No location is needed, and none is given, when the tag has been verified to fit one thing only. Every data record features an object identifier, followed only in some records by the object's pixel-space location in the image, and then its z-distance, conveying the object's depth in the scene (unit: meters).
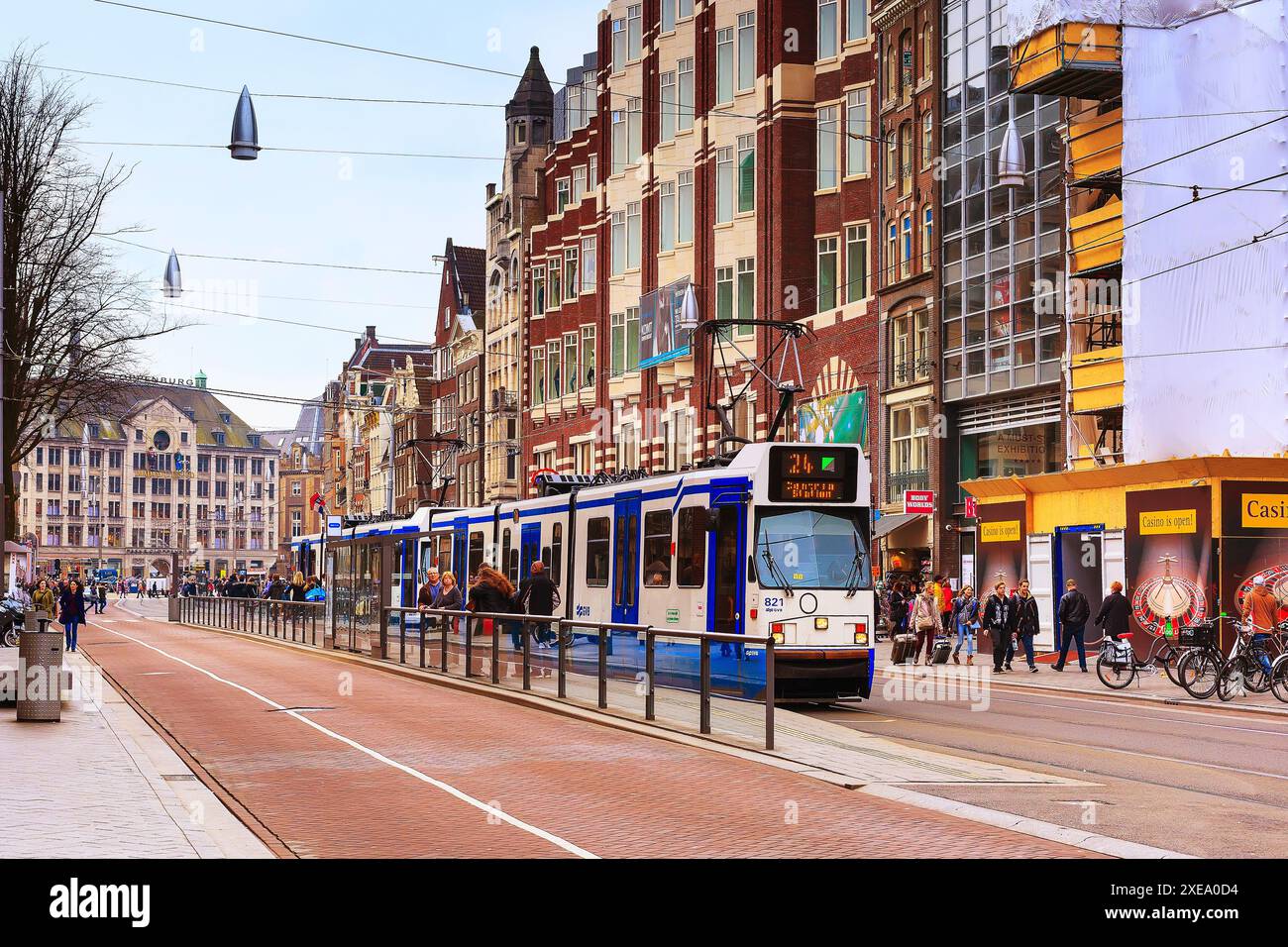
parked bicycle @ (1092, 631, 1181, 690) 28.27
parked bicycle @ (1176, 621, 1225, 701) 25.77
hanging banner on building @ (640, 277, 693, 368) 59.16
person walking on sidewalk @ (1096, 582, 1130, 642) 31.48
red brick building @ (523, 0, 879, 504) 52.31
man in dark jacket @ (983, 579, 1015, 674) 33.19
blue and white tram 20.66
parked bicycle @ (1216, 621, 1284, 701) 25.31
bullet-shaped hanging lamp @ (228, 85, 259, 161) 21.89
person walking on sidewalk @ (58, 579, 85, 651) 39.03
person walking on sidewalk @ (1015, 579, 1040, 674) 33.66
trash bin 17.97
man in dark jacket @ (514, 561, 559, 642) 24.22
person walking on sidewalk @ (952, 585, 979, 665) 35.59
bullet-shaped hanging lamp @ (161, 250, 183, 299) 29.53
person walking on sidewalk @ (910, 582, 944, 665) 34.81
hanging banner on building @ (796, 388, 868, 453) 49.69
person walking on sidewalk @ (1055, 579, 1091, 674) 32.50
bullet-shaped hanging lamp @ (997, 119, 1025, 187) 36.00
